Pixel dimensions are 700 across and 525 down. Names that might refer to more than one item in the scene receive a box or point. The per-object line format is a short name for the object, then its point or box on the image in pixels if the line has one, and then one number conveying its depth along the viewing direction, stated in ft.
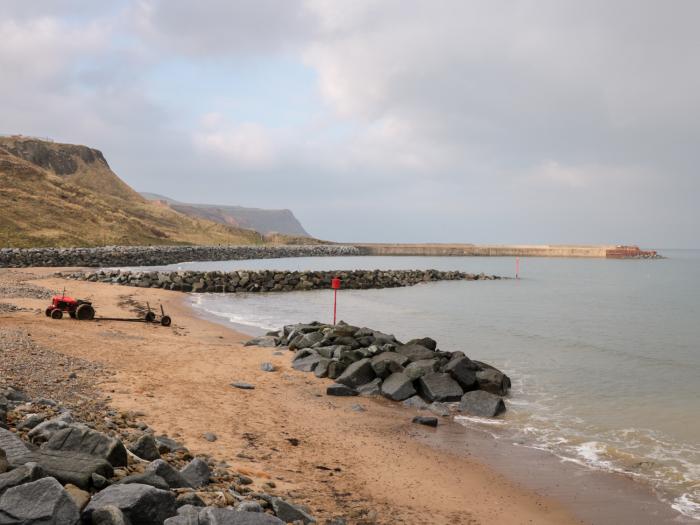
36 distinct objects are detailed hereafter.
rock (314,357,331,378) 48.78
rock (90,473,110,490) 16.51
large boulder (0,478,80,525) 13.37
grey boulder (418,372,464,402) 43.98
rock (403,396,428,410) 42.52
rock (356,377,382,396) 44.90
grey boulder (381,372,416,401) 43.88
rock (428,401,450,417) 41.19
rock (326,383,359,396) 43.80
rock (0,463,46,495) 14.40
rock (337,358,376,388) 46.39
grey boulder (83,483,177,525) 14.87
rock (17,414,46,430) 22.46
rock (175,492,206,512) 16.93
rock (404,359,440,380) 46.07
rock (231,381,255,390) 41.65
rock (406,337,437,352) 57.26
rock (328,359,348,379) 48.34
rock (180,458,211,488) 20.74
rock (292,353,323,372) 50.70
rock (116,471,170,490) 16.98
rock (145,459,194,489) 18.79
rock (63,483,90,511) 14.51
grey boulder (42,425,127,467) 19.11
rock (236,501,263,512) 18.05
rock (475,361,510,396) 46.91
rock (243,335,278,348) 61.45
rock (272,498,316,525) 19.69
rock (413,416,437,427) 37.88
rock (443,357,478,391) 46.70
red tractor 60.95
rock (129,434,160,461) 22.13
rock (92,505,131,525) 14.21
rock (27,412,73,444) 21.01
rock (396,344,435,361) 53.31
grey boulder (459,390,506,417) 41.52
